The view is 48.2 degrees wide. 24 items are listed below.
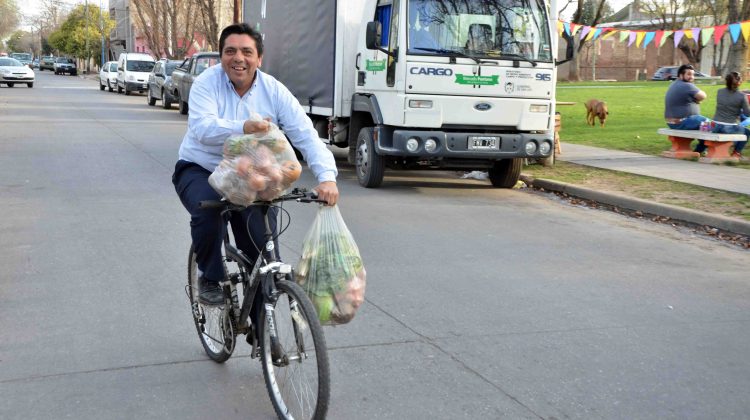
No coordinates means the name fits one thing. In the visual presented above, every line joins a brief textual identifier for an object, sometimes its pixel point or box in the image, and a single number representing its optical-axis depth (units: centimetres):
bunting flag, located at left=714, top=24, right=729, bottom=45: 1826
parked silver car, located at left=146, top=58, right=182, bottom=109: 2912
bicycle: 341
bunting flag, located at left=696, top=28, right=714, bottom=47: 1916
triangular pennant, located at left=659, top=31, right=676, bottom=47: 2052
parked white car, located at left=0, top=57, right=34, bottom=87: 4519
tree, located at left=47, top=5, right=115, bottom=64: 9238
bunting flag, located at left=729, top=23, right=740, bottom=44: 1717
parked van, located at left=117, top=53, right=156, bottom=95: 3884
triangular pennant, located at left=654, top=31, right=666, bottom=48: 2092
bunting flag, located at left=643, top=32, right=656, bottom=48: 2119
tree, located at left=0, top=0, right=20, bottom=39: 8831
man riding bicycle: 401
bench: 1395
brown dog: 2058
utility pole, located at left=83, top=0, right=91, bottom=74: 8863
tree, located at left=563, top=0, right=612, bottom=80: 3609
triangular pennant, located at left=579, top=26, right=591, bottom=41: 2122
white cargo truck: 1069
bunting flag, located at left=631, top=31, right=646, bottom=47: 2196
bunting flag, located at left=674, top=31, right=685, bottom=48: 2005
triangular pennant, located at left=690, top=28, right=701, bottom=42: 1961
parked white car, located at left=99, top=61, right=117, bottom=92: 4300
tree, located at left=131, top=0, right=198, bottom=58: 4916
